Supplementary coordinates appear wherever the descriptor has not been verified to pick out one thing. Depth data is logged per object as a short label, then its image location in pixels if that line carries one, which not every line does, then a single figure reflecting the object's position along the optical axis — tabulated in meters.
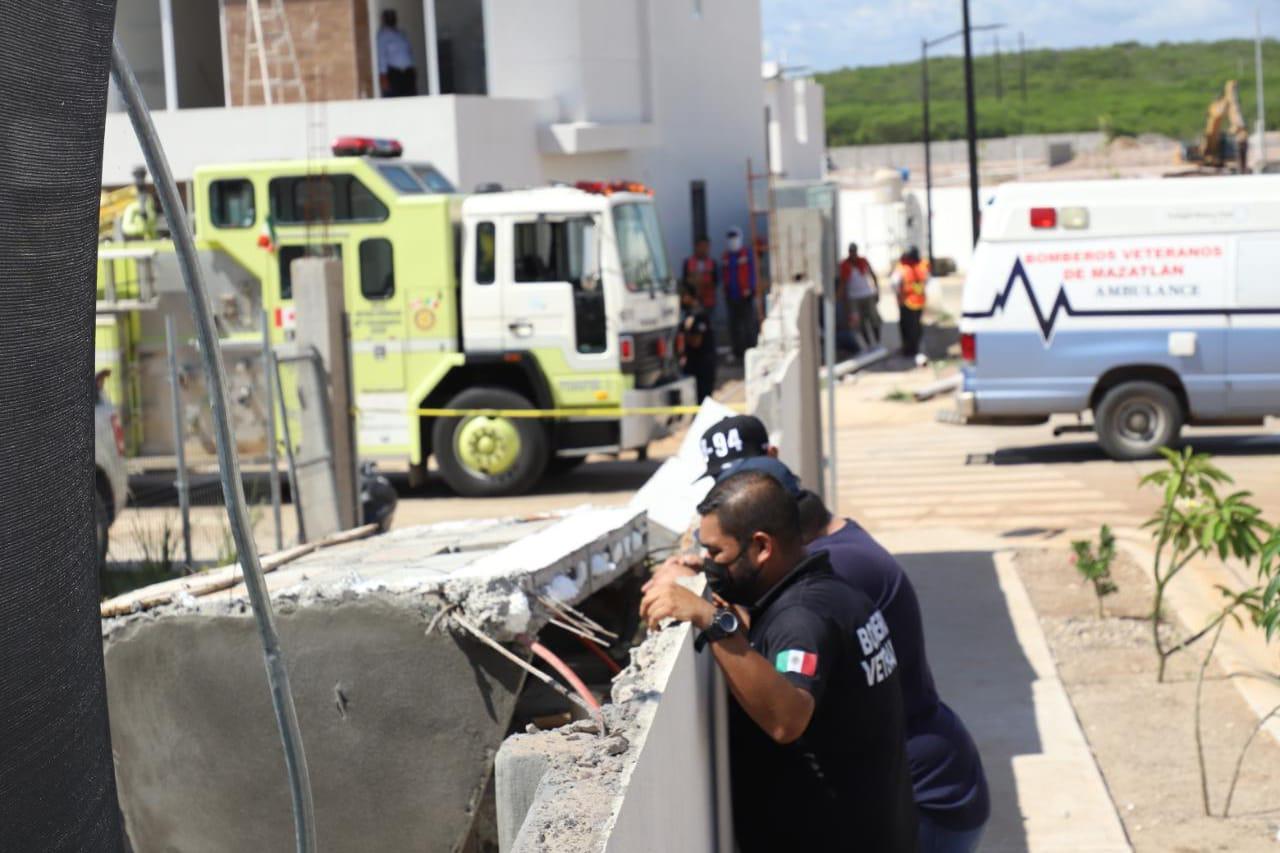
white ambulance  15.45
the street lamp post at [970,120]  26.01
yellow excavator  37.91
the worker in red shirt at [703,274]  25.22
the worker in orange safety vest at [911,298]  26.27
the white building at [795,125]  41.28
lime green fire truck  16.00
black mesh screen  2.22
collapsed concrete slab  5.35
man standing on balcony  23.70
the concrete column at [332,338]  11.26
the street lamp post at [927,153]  26.59
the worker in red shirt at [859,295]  28.41
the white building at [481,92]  21.30
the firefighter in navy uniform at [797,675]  3.88
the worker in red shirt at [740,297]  25.95
